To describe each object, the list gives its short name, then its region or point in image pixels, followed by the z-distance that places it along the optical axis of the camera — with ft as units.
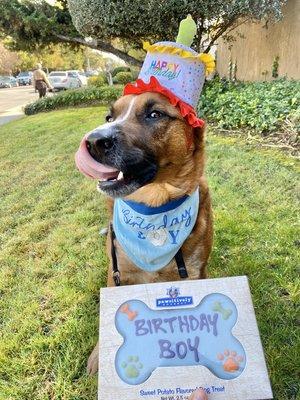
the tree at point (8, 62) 182.73
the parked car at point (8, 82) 180.14
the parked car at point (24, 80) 187.36
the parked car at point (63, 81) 103.91
